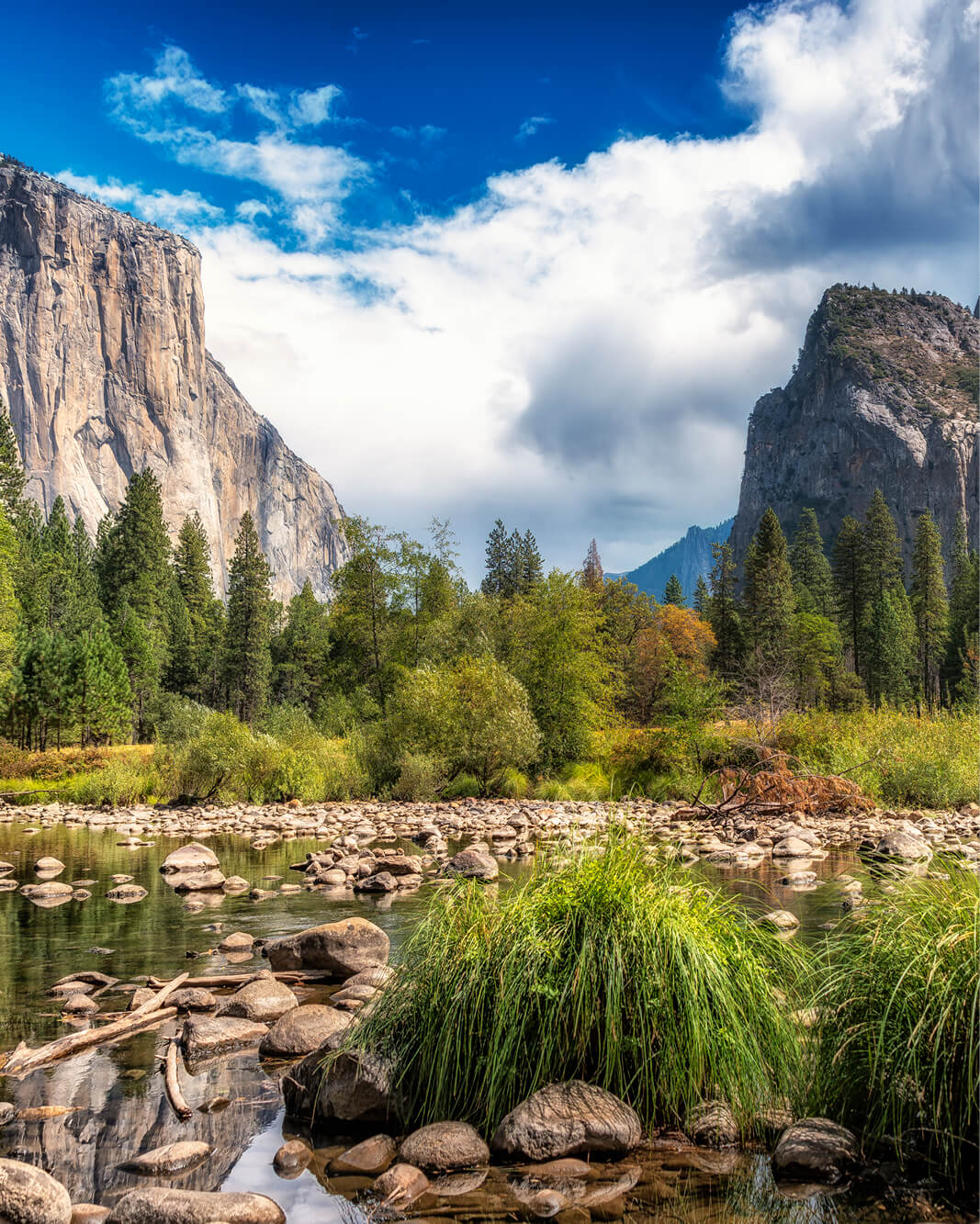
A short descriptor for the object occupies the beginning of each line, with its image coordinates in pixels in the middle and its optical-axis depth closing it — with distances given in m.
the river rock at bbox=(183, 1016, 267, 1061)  7.09
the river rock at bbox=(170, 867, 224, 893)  14.23
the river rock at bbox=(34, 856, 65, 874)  16.28
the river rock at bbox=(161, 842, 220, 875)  16.22
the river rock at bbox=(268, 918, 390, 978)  9.16
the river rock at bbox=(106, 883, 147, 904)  13.49
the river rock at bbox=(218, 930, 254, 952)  10.32
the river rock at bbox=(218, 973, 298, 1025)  7.89
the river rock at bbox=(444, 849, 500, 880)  13.95
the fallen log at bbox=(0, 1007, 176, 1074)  6.63
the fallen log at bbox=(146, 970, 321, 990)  8.70
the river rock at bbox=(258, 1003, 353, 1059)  6.97
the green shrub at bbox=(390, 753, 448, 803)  29.48
